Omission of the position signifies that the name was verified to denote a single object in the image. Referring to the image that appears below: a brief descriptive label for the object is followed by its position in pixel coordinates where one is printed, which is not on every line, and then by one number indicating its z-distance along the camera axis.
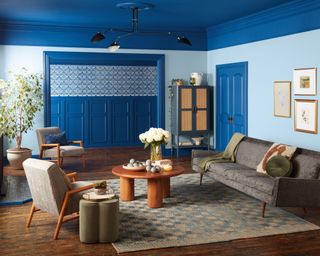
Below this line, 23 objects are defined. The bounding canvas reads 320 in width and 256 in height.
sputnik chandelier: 7.62
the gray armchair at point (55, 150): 8.84
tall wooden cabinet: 10.36
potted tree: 8.93
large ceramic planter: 8.88
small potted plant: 5.05
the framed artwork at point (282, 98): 7.62
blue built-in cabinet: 12.02
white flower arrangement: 6.67
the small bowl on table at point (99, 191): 5.05
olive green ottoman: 4.82
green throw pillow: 6.02
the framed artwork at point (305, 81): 6.92
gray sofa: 5.45
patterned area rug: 4.93
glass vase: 6.82
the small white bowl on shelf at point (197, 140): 10.70
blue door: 9.23
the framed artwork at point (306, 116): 6.93
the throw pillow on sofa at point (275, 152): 6.24
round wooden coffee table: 6.14
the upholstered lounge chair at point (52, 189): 4.94
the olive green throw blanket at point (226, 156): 7.37
